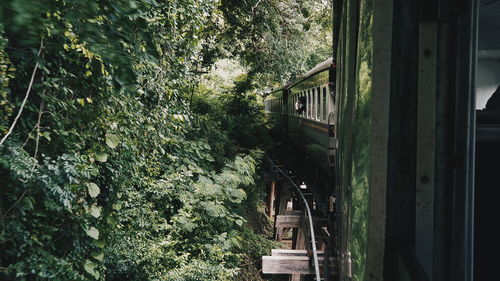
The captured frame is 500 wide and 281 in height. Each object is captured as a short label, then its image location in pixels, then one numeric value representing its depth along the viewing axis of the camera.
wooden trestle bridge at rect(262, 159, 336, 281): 7.54
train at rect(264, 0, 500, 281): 1.61
